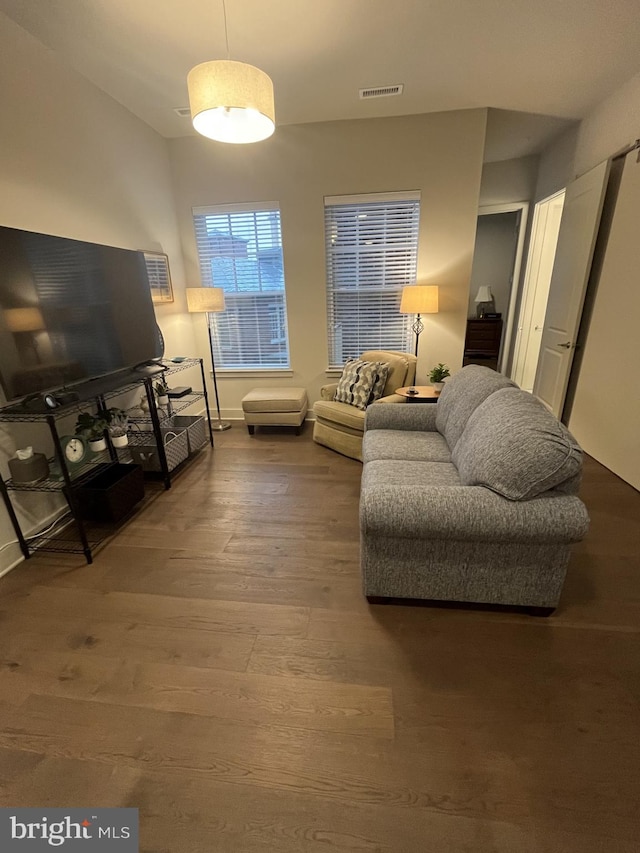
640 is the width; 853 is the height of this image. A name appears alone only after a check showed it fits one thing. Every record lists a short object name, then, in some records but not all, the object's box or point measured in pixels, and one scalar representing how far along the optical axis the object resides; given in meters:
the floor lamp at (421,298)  3.42
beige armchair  3.29
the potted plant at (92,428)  2.32
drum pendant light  1.60
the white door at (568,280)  3.08
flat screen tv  1.91
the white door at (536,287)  4.26
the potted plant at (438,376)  3.38
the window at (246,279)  3.86
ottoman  3.82
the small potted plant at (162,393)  3.12
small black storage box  2.36
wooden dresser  5.66
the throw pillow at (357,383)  3.40
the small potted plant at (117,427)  2.52
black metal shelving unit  2.00
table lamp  5.73
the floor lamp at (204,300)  3.67
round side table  3.18
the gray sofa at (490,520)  1.47
